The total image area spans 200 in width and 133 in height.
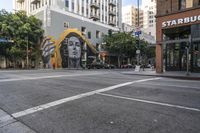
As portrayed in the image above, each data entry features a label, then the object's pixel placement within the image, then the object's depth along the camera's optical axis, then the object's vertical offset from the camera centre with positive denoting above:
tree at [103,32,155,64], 47.44 +4.51
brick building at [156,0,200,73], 20.94 +3.30
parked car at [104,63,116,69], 43.08 -0.41
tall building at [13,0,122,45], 42.28 +12.81
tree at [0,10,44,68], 40.03 +6.33
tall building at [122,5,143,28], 125.93 +29.63
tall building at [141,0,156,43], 118.91 +29.25
